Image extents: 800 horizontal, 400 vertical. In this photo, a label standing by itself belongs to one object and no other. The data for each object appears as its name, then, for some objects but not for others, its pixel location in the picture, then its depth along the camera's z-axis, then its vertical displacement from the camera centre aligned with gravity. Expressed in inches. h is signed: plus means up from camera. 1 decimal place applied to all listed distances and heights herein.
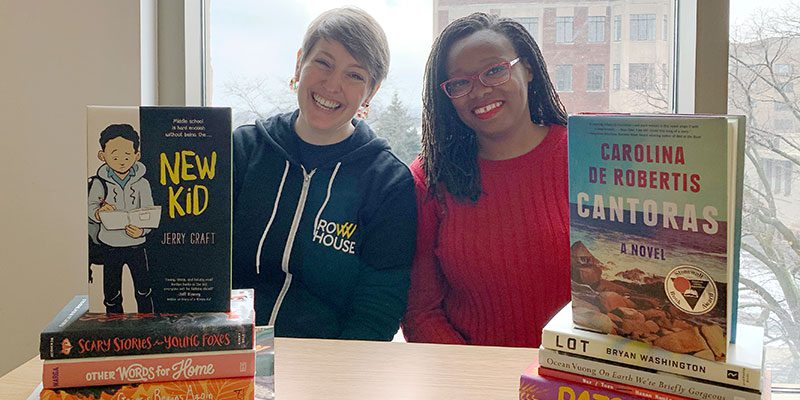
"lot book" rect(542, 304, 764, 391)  35.4 -9.8
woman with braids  70.1 -2.6
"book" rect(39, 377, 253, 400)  38.3 -12.2
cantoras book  35.5 -3.1
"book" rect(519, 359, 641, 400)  38.6 -12.2
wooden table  46.1 -14.3
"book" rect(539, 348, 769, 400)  35.8 -11.1
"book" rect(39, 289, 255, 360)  38.1 -9.2
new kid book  40.2 -2.0
